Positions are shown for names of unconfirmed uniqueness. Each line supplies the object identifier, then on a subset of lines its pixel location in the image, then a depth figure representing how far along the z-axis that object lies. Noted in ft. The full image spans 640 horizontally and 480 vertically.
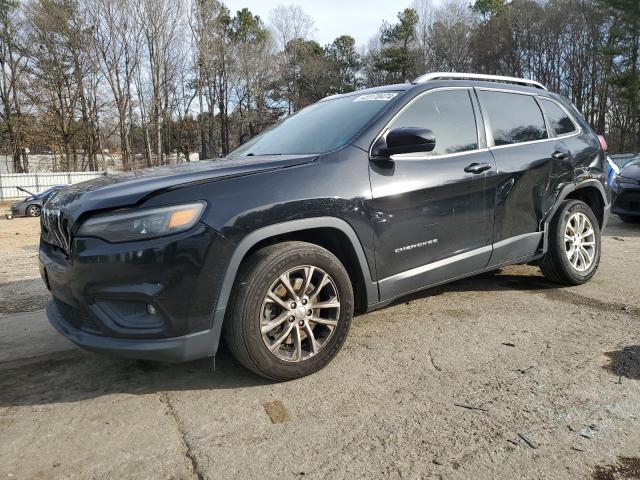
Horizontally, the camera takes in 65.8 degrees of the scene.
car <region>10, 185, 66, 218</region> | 64.59
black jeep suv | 8.08
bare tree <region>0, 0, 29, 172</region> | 119.44
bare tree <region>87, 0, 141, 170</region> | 124.47
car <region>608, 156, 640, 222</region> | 27.71
